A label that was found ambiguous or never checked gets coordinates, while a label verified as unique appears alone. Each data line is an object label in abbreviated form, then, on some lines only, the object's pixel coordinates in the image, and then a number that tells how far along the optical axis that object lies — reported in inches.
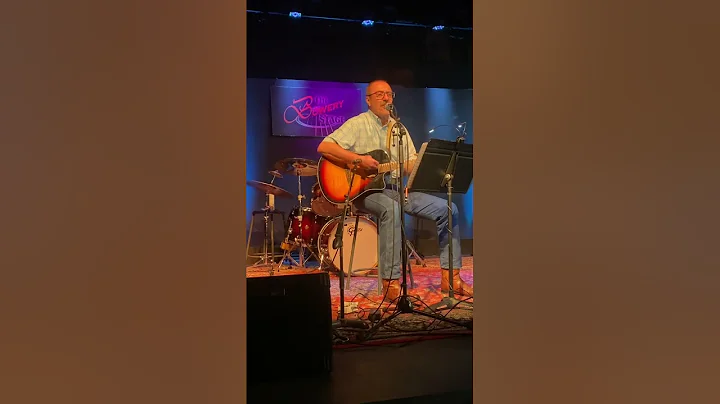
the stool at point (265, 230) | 215.3
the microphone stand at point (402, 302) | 116.1
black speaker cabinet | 84.1
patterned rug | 115.9
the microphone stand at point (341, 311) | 120.3
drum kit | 187.8
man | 152.8
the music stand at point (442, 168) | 118.6
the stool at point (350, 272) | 161.1
